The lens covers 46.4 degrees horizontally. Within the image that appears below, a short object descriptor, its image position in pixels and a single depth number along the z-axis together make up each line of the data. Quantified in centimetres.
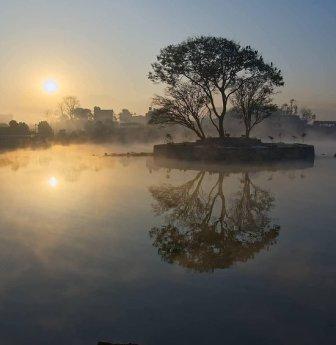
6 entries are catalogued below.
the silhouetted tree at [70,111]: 16588
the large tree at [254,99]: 4966
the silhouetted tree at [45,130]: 8570
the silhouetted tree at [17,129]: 7838
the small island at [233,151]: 4012
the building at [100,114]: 18634
